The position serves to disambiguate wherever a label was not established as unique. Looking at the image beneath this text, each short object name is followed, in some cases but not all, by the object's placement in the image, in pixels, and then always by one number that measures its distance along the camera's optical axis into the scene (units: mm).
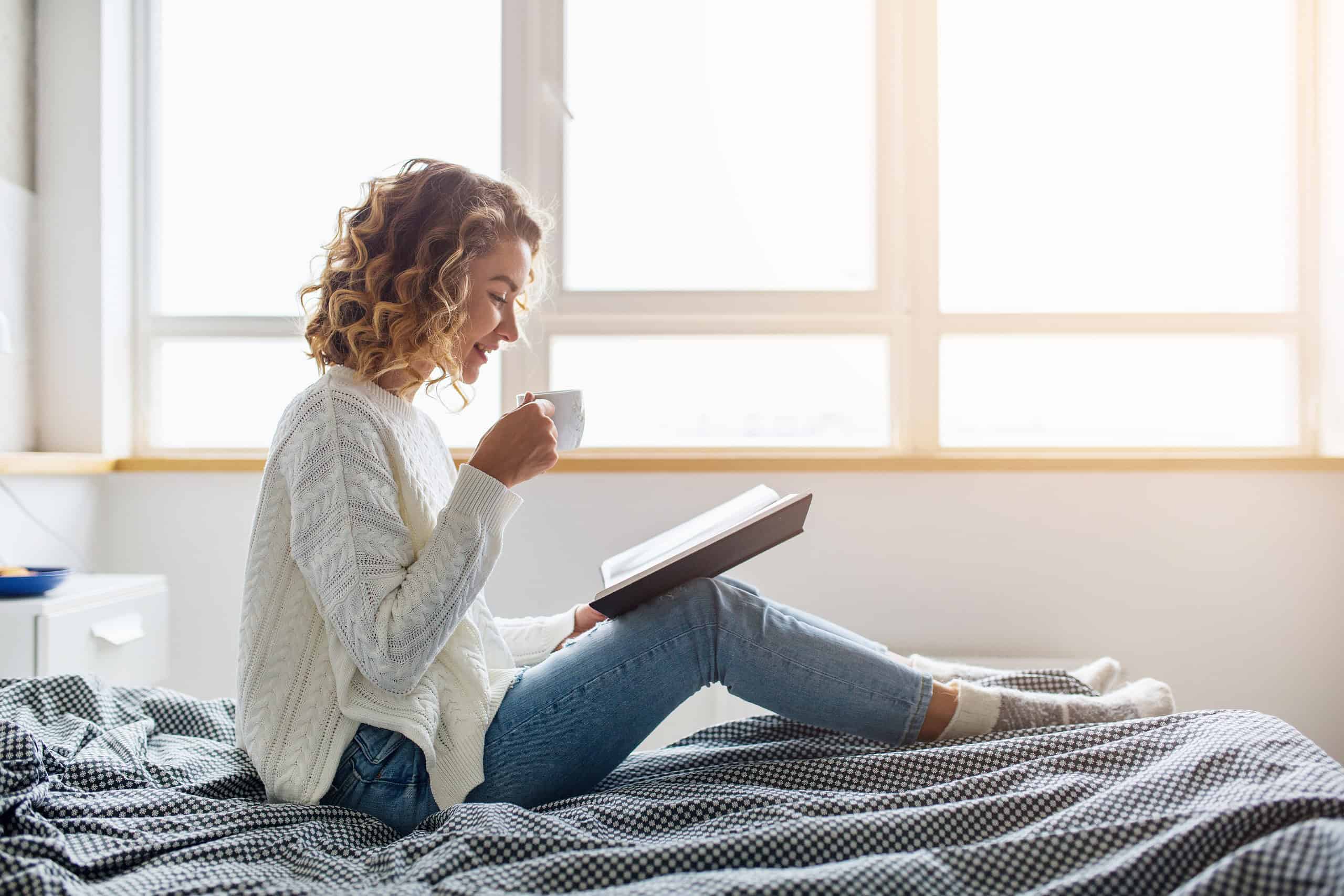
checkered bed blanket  775
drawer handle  1641
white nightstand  1504
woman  1005
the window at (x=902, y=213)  2186
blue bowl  1542
